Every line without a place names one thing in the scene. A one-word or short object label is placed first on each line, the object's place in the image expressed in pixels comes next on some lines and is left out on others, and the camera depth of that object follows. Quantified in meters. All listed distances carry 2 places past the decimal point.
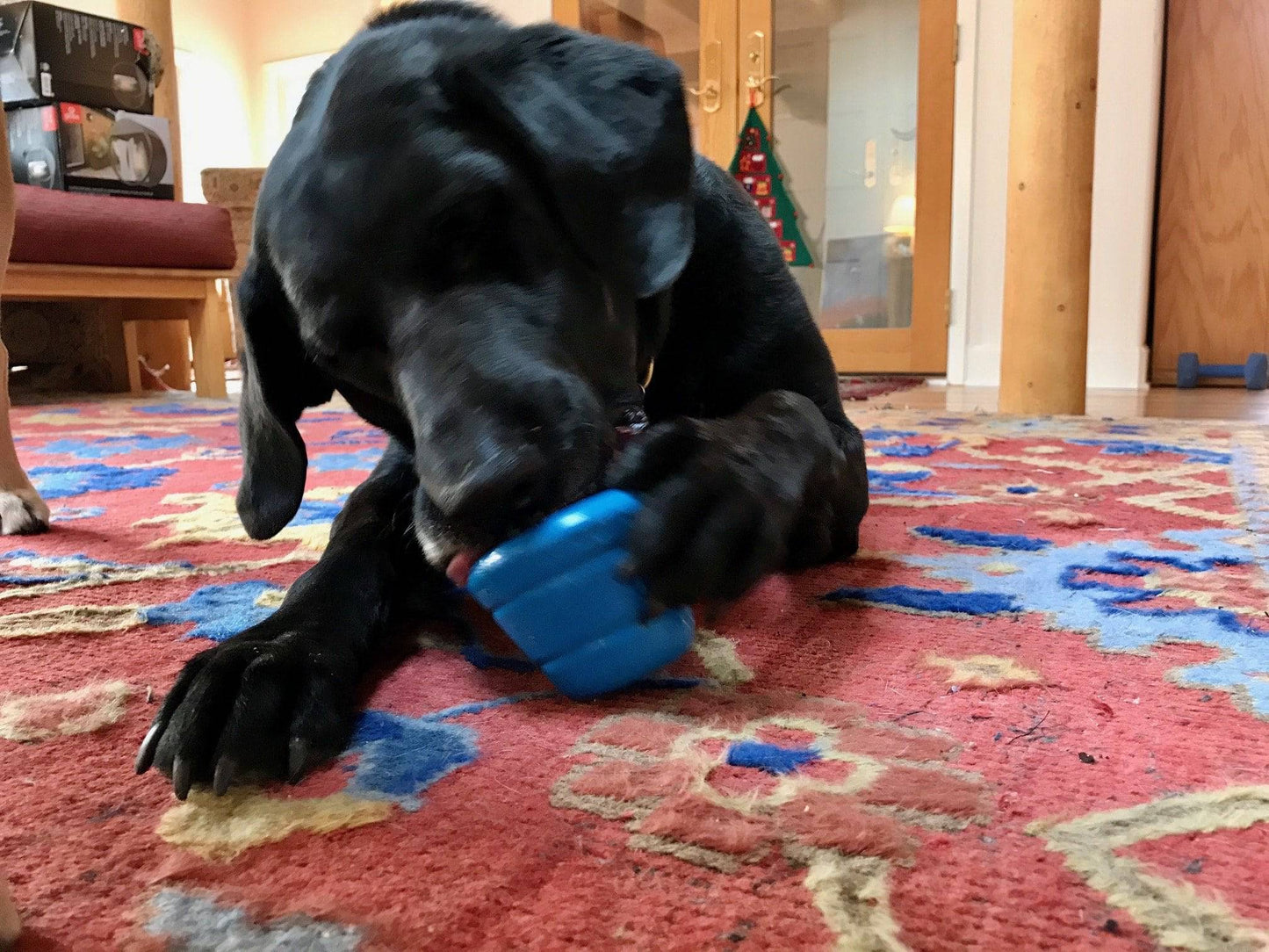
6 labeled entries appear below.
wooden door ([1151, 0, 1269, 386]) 3.90
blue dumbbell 3.80
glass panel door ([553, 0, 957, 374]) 4.49
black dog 0.65
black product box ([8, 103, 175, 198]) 3.89
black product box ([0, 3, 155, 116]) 3.87
